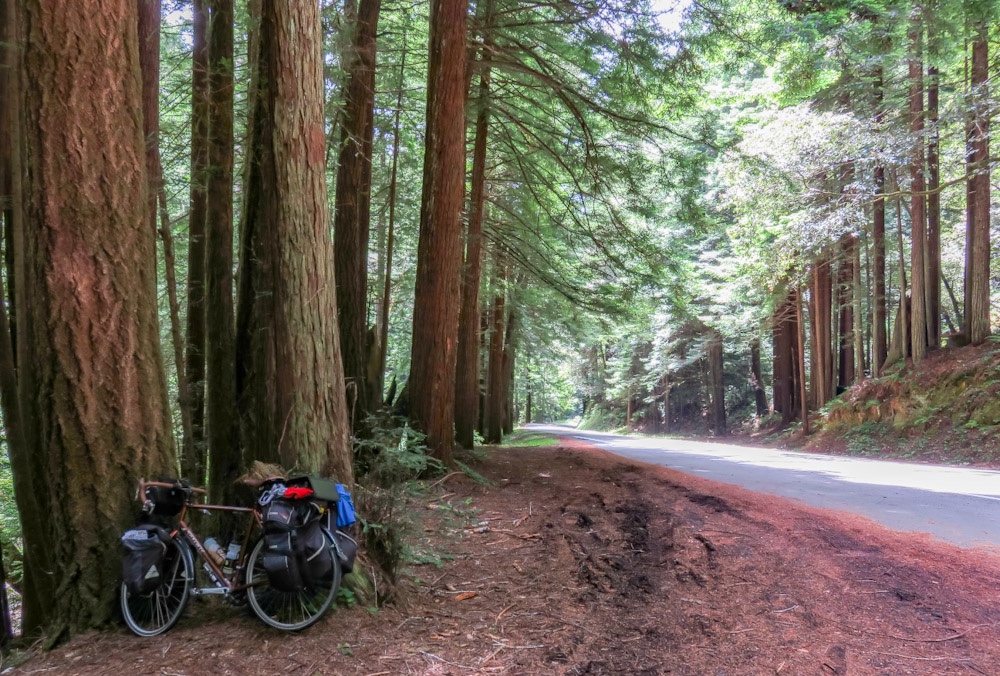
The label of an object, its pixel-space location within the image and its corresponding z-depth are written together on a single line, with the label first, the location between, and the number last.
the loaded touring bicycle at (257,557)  3.58
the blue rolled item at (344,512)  3.86
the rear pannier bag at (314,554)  3.56
